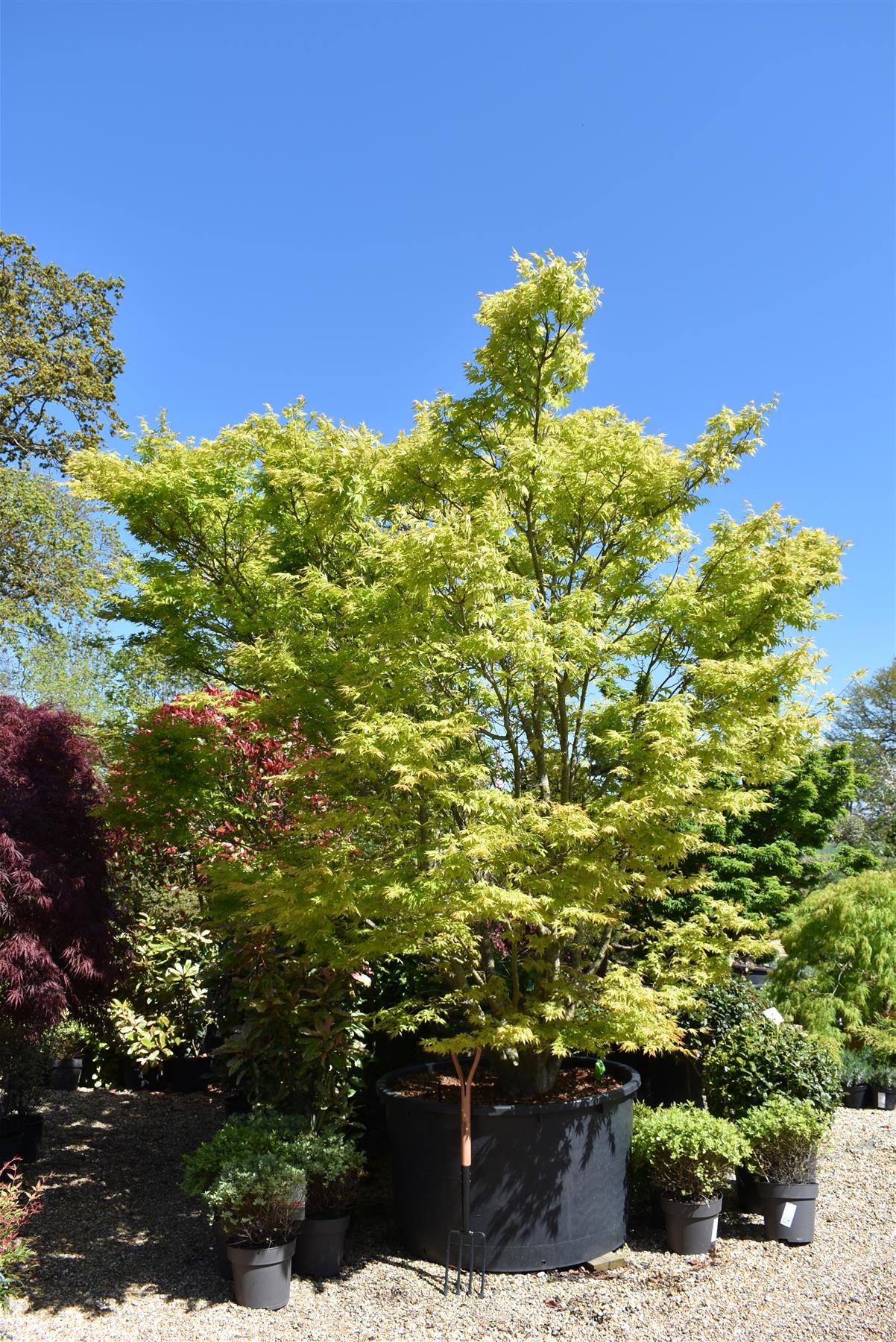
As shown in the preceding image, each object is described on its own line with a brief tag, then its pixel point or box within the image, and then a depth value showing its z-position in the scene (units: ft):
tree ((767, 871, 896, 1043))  27.73
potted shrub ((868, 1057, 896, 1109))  27.43
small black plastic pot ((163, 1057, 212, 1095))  27.89
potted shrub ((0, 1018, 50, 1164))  20.70
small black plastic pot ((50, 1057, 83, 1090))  27.66
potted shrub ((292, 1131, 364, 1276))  15.25
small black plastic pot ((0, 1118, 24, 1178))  19.94
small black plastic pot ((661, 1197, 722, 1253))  16.03
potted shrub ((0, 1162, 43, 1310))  11.59
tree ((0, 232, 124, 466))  60.75
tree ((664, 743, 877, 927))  35.55
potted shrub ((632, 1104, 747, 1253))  16.06
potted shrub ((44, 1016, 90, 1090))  27.53
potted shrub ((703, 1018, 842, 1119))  18.34
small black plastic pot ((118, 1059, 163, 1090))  28.22
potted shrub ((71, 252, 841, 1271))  14.57
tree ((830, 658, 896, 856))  84.30
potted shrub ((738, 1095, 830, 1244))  16.65
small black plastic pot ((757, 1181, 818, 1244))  16.58
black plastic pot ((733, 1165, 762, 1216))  17.20
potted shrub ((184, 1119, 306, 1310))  13.99
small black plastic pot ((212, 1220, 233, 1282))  14.63
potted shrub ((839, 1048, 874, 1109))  26.78
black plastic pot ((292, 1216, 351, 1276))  15.23
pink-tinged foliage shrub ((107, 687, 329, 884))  18.40
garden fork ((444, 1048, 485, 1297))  15.03
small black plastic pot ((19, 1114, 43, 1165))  20.66
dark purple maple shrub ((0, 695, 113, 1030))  17.17
